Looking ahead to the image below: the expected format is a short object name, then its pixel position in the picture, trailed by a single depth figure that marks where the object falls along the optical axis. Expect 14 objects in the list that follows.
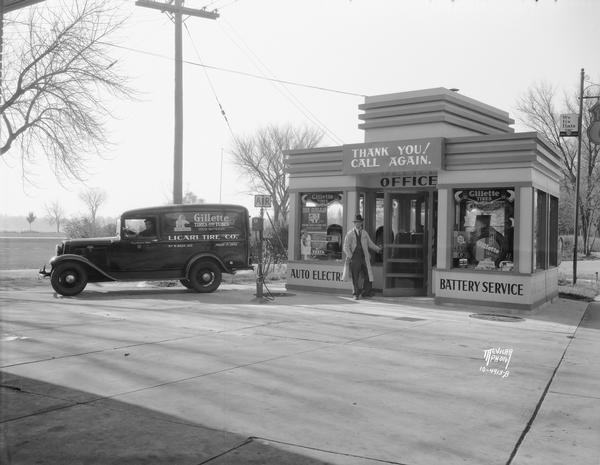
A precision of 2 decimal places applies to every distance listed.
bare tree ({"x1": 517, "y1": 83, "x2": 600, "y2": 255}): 40.97
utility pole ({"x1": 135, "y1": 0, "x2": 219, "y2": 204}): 18.05
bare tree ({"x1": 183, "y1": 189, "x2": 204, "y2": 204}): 72.72
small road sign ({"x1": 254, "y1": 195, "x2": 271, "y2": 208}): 13.29
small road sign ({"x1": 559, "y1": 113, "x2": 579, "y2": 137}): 20.86
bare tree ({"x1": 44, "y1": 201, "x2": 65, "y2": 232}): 78.07
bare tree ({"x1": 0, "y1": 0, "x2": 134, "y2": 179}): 19.08
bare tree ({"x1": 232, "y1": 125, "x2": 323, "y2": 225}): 51.69
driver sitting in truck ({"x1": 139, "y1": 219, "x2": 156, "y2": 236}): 14.44
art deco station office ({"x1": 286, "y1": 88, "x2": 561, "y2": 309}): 11.99
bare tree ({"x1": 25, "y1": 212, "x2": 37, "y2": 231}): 86.08
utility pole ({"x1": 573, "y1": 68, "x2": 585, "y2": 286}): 20.39
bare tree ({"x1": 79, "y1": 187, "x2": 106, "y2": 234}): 69.44
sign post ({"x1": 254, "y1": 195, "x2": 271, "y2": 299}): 13.06
